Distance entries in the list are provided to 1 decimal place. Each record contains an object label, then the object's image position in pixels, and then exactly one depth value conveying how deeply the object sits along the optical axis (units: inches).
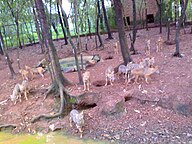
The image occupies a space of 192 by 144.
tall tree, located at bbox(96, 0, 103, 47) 360.6
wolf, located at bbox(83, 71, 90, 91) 193.2
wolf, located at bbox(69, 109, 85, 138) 159.3
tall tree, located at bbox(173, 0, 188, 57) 240.3
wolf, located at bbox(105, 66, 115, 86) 196.7
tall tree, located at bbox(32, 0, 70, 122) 197.0
